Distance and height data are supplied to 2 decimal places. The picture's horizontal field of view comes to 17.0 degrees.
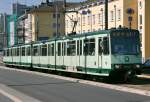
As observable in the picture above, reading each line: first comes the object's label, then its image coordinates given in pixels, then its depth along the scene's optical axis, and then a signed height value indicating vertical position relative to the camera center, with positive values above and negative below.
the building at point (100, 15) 80.43 +6.30
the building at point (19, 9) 174.64 +15.01
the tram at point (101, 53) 27.47 -0.13
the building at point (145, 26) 75.88 +3.79
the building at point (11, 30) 157.84 +6.90
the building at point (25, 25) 136.38 +7.74
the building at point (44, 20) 132.62 +8.34
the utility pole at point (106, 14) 34.98 +2.54
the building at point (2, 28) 174.50 +8.66
